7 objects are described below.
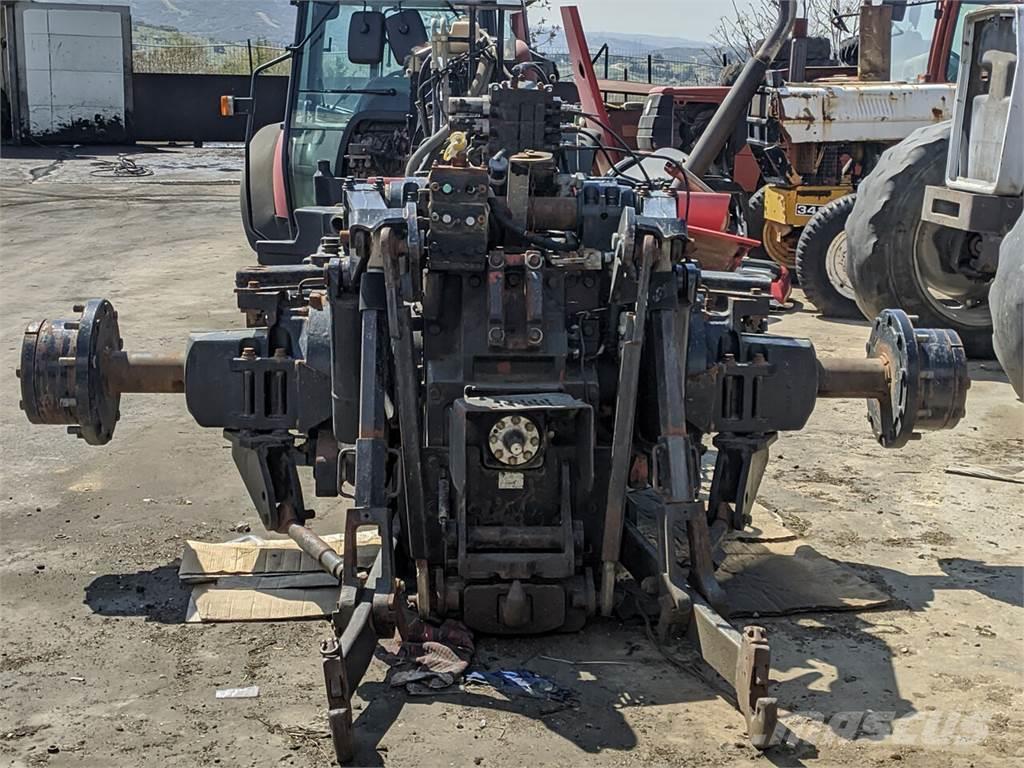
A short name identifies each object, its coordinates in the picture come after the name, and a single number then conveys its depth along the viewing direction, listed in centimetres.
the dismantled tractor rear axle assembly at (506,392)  426
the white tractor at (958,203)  758
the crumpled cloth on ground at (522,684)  403
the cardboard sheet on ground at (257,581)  468
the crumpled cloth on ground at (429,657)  408
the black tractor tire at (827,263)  1011
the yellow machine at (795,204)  1095
